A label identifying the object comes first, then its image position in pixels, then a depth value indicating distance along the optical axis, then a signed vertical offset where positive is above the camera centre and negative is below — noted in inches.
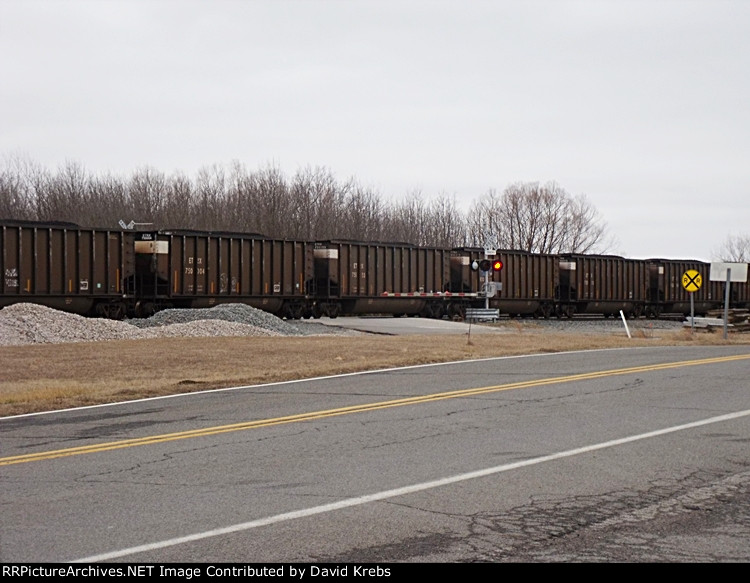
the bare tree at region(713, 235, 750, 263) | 4905.5 +140.9
